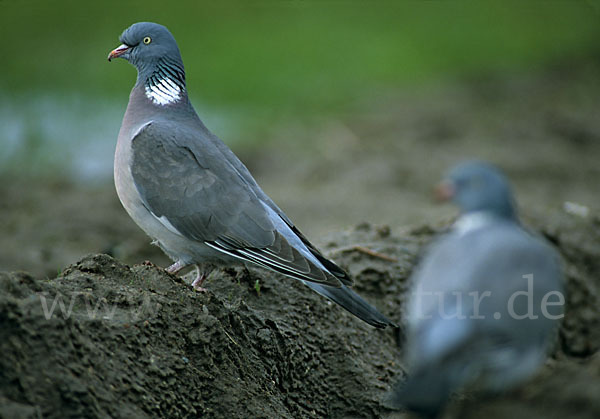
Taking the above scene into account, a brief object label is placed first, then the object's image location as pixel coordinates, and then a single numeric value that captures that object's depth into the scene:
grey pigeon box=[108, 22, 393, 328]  9.93
